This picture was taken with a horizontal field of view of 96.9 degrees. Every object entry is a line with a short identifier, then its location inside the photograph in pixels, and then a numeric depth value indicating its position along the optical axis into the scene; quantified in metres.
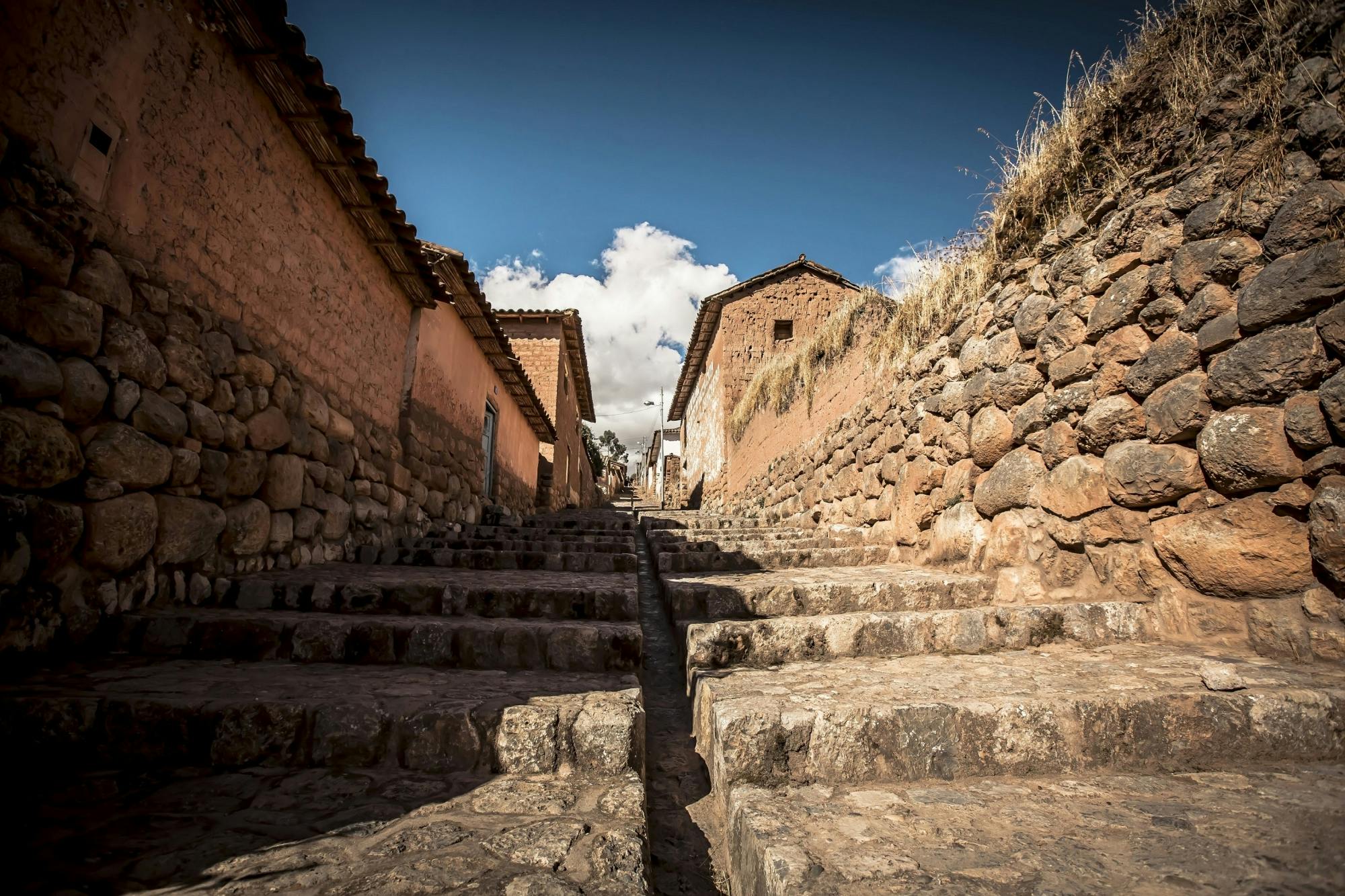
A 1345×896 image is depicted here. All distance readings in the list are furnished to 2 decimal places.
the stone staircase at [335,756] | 1.44
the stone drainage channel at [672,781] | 1.66
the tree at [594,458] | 32.24
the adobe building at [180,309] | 2.31
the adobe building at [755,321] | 14.69
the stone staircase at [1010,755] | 1.37
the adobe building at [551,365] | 15.39
